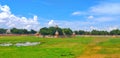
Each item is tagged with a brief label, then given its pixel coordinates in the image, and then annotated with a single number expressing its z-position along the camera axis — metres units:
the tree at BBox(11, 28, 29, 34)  63.81
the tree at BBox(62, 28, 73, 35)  52.10
